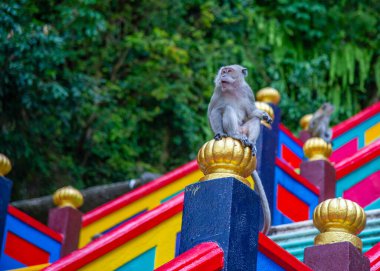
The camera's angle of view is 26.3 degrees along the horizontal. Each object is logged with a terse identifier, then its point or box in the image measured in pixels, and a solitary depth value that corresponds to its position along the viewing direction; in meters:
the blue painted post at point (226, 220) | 3.41
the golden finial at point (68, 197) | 7.12
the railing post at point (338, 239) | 4.05
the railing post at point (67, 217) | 7.07
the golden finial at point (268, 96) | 7.37
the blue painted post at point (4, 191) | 5.85
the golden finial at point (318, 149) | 6.76
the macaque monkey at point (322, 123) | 8.45
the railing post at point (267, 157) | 6.19
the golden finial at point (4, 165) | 5.90
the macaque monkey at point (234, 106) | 5.08
